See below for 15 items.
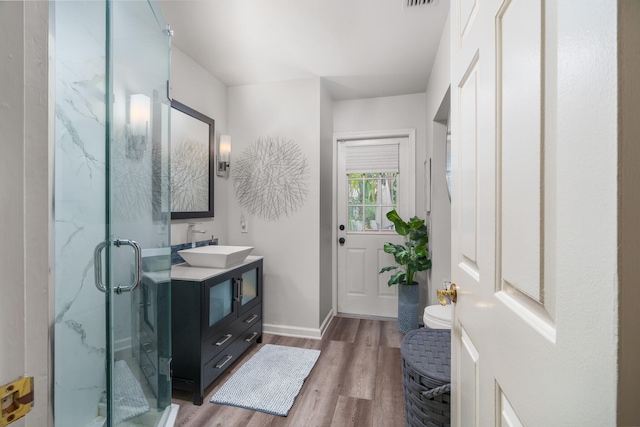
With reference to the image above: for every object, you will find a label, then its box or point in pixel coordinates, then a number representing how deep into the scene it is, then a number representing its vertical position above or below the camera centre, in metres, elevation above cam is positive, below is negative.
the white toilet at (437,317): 1.86 -0.70
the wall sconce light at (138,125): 1.24 +0.39
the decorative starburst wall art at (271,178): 2.85 +0.34
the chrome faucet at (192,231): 2.43 -0.17
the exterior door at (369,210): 3.27 +0.03
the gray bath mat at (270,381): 1.81 -1.18
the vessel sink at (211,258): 2.13 -0.35
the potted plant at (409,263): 2.82 -0.49
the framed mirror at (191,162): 2.27 +0.41
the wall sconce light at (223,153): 2.82 +0.57
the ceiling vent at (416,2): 1.81 +1.31
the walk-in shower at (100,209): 1.03 +0.01
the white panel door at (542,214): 0.31 +0.00
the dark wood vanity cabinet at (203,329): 1.85 -0.79
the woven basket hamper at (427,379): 1.14 -0.68
